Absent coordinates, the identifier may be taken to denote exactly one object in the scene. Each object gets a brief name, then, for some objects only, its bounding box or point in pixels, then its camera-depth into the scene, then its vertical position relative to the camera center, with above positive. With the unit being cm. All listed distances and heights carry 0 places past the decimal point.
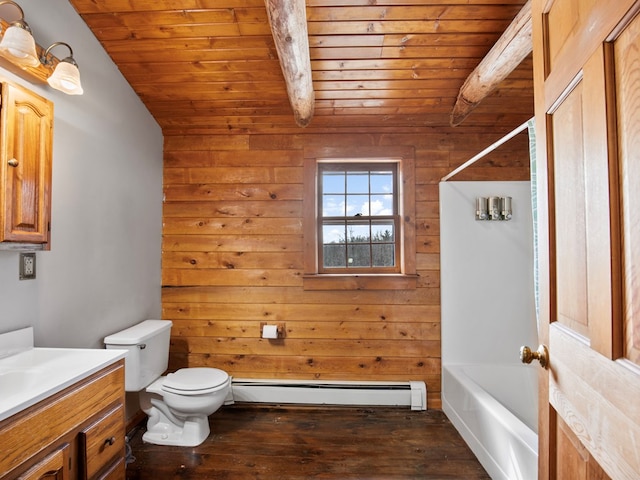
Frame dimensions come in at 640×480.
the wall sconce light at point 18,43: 126 +80
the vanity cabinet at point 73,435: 98 -64
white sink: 103 -47
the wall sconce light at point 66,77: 148 +78
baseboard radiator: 251 -111
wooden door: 56 +3
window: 266 +30
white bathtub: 157 -100
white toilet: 200 -86
